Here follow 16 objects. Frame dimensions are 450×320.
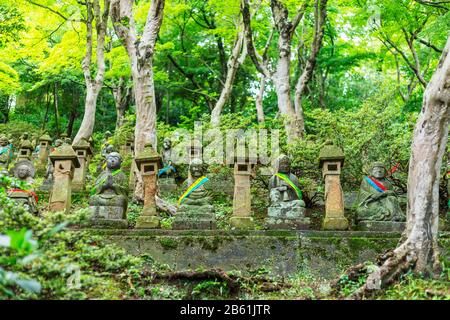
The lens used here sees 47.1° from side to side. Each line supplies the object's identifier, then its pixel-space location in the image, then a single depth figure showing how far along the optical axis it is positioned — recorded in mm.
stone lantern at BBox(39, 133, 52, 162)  18156
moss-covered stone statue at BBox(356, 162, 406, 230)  9750
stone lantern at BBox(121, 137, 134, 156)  17688
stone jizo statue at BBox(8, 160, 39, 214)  9938
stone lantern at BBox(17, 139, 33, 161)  15219
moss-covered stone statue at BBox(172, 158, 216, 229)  9656
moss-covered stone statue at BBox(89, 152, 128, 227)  9734
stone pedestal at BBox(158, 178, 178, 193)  15148
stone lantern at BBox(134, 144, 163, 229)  9852
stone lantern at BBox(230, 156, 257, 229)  9828
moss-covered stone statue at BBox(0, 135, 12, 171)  15492
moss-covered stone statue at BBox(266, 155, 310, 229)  9898
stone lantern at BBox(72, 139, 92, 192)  14382
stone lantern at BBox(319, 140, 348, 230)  9695
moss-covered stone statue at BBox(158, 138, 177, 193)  15258
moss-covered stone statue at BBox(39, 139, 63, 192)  14477
